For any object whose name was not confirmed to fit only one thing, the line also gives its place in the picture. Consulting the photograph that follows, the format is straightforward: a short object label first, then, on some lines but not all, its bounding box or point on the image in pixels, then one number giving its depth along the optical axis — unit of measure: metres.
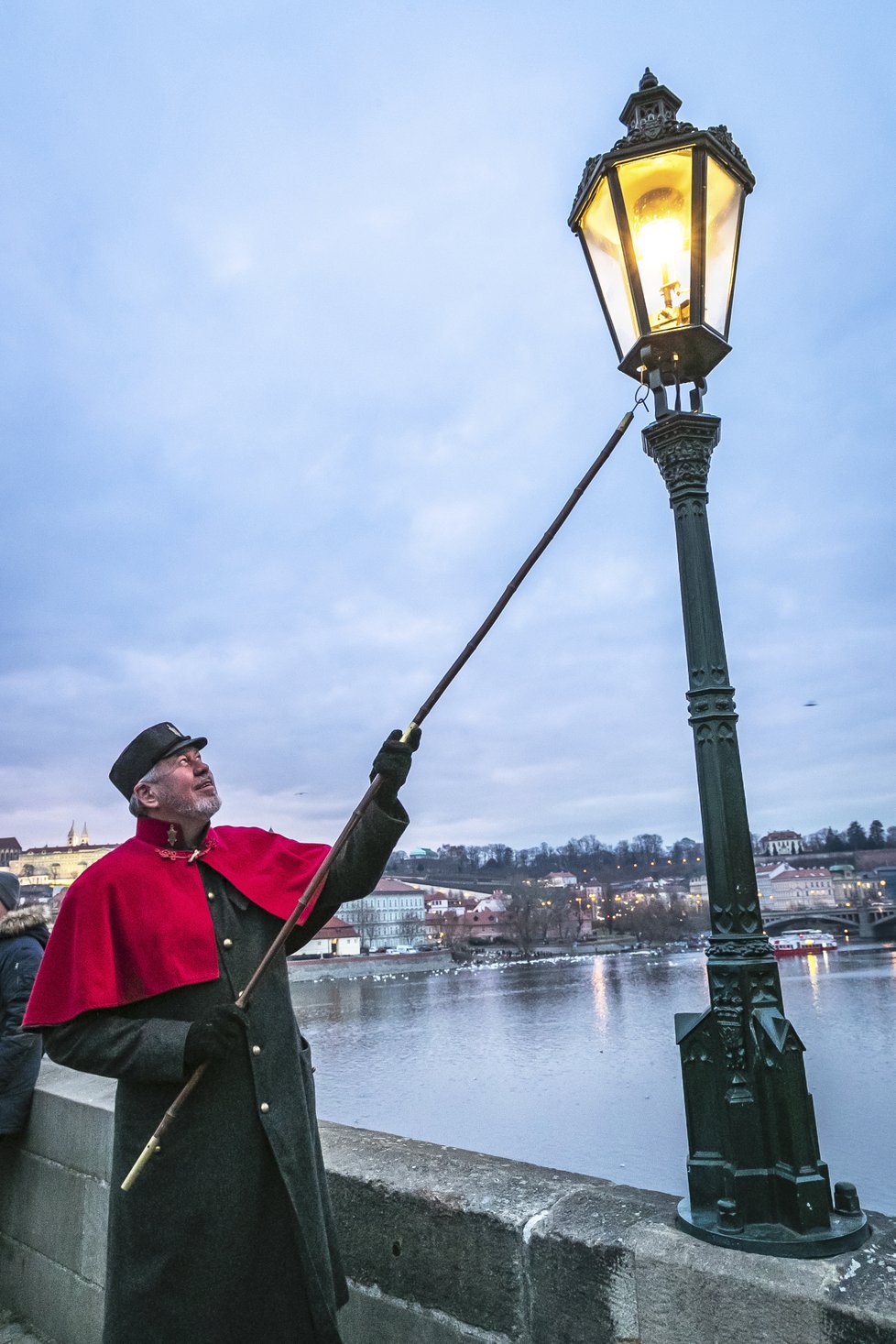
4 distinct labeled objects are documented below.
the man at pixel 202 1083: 2.00
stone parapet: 1.73
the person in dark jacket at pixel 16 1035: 3.69
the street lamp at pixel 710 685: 1.92
